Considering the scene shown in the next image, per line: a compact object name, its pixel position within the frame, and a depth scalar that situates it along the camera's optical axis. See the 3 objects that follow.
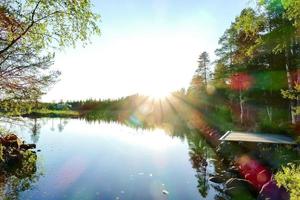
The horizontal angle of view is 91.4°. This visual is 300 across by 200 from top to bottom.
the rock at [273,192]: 5.47
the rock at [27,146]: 12.13
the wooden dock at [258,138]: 9.74
